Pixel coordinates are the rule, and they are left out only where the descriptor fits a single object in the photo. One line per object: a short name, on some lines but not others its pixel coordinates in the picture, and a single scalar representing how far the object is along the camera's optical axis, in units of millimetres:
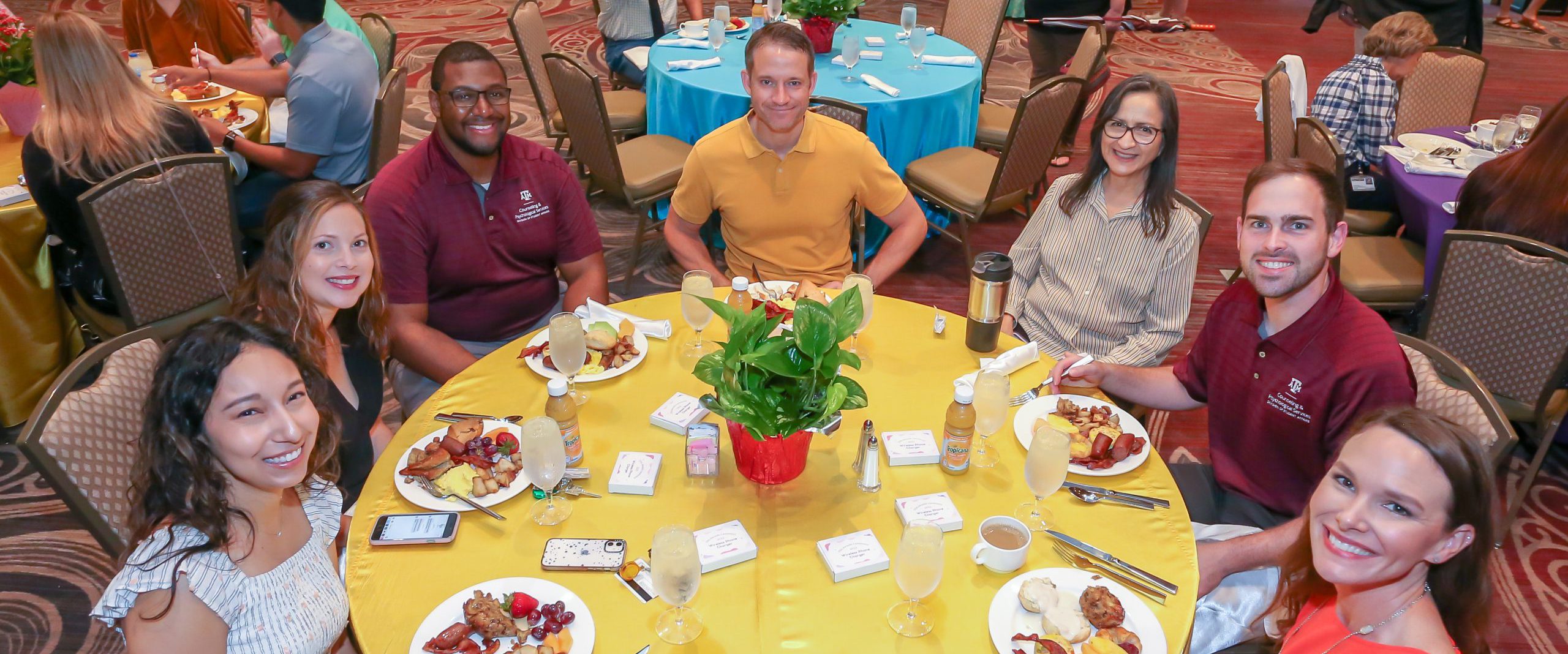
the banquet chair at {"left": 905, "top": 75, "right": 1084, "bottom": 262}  4207
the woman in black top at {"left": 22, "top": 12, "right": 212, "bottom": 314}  3143
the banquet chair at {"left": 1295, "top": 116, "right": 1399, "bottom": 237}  3725
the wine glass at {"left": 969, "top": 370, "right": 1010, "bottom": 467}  2037
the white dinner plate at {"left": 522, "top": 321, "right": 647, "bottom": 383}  2320
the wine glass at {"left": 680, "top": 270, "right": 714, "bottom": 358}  2426
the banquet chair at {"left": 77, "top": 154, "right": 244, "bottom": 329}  2941
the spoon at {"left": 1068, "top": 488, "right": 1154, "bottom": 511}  1963
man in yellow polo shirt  3230
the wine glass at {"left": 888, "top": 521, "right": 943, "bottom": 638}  1594
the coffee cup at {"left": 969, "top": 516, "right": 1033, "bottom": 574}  1755
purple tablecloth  3711
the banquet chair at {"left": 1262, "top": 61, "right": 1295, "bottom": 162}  4180
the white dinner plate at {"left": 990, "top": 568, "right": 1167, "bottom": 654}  1634
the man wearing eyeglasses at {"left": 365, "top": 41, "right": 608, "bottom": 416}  2797
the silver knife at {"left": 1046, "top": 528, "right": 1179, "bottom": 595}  1756
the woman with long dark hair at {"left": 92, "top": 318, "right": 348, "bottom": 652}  1558
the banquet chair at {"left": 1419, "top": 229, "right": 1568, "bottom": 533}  2918
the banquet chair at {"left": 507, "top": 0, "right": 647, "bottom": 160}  4797
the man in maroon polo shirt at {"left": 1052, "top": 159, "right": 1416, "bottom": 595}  2117
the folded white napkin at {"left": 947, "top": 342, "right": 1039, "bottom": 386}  2365
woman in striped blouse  2750
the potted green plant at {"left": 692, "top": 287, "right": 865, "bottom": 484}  1777
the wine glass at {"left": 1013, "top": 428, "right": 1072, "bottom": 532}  1796
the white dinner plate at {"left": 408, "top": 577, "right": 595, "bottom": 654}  1601
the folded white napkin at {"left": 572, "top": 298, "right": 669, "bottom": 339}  2527
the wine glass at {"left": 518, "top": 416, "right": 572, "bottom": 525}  1818
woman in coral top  1525
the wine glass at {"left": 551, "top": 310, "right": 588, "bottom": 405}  2164
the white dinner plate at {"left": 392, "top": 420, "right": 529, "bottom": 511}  1913
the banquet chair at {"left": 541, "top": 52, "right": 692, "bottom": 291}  4281
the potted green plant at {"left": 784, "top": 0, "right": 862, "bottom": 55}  5039
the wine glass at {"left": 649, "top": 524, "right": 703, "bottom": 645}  1553
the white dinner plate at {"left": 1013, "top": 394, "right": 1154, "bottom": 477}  2049
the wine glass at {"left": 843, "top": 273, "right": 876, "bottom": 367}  2418
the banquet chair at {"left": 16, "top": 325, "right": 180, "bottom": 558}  1849
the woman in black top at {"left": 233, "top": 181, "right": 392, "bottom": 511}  2275
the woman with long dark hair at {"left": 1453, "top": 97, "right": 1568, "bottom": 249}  3195
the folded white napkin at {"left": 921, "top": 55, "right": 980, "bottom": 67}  5152
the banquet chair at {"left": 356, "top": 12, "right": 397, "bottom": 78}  4641
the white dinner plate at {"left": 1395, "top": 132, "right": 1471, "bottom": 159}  4246
